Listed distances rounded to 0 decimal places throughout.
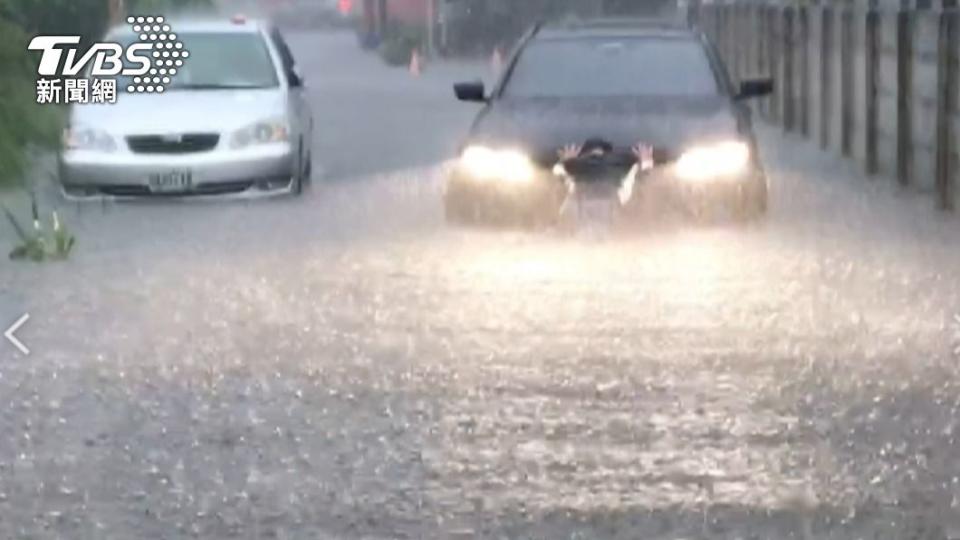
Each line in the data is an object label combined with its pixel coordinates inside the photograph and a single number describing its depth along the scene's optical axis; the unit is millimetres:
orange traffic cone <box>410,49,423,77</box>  54397
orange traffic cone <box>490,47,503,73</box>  49788
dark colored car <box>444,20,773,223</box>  15789
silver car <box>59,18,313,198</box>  18984
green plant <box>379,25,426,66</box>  61531
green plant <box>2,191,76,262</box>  15711
